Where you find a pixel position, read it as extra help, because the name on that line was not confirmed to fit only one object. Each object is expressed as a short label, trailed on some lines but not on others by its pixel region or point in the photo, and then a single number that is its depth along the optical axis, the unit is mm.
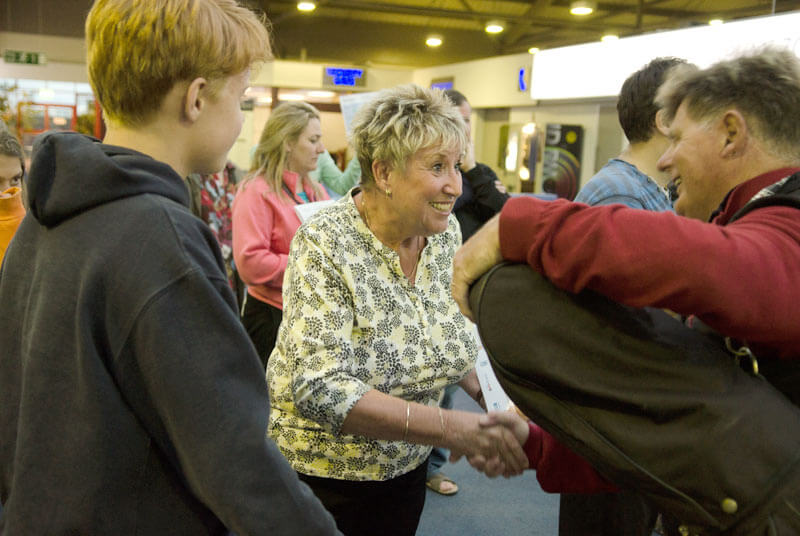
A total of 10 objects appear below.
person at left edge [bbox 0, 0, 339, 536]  968
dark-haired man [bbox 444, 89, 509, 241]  3867
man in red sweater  848
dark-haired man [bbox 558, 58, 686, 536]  2107
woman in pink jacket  3488
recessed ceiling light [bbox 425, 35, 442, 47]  13220
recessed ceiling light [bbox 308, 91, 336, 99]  12992
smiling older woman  1628
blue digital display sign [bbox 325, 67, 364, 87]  12570
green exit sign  11360
